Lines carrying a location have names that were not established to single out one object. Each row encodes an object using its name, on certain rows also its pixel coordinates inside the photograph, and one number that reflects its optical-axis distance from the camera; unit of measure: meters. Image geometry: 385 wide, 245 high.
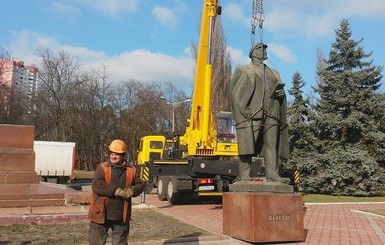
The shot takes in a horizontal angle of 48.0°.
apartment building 49.16
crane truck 14.63
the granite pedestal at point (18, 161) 12.30
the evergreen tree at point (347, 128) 20.58
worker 4.70
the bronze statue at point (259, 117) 7.76
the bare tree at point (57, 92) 49.44
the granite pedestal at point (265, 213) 6.96
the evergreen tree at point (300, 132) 21.91
